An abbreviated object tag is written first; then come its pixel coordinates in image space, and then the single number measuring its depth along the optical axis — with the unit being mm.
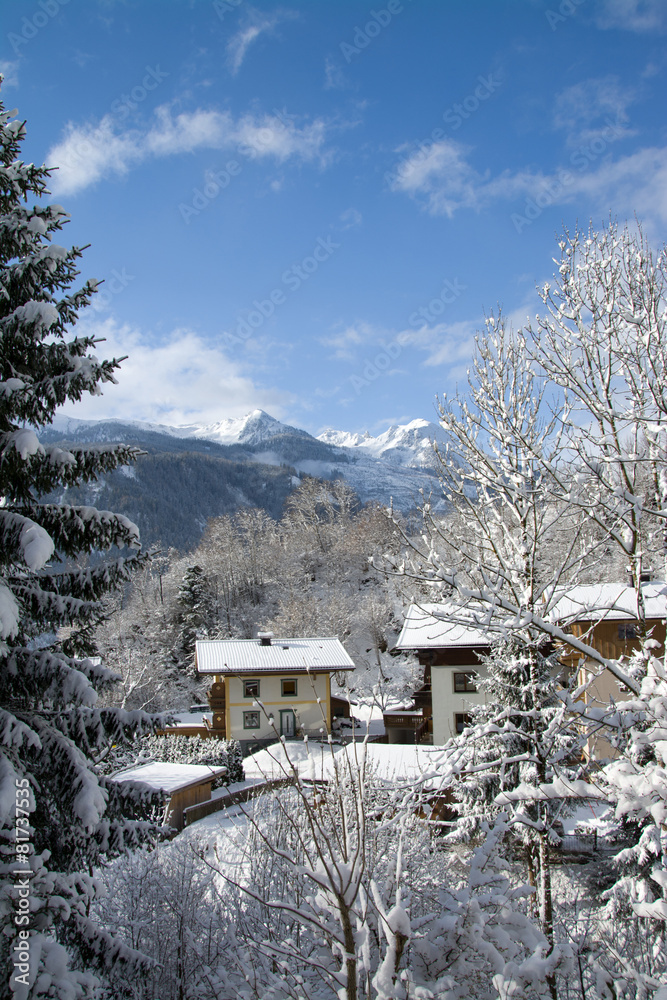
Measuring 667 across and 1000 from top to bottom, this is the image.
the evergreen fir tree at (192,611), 50488
